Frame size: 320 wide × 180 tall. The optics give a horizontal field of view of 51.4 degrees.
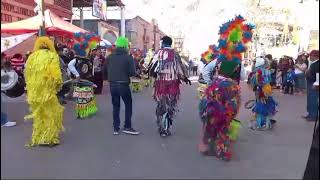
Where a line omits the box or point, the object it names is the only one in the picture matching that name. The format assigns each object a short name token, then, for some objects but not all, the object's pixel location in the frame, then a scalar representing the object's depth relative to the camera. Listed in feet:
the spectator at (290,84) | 40.64
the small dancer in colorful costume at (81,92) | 23.36
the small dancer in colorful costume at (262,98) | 20.24
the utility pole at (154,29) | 131.35
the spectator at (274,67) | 43.72
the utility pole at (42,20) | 29.48
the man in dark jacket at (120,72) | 18.30
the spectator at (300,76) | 30.40
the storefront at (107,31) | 80.81
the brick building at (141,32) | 109.70
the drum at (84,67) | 27.72
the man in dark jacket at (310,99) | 22.07
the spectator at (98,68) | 34.62
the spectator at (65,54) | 28.23
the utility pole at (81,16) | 68.62
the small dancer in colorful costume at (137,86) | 38.29
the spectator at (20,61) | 22.85
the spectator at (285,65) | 43.05
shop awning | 32.22
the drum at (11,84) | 8.42
